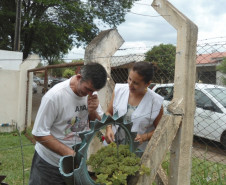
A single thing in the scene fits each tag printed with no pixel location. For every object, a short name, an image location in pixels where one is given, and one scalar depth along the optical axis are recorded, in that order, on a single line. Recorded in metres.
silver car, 5.35
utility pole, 11.59
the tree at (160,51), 11.79
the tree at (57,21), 14.85
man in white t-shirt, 1.73
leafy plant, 1.29
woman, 1.94
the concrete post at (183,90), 1.56
